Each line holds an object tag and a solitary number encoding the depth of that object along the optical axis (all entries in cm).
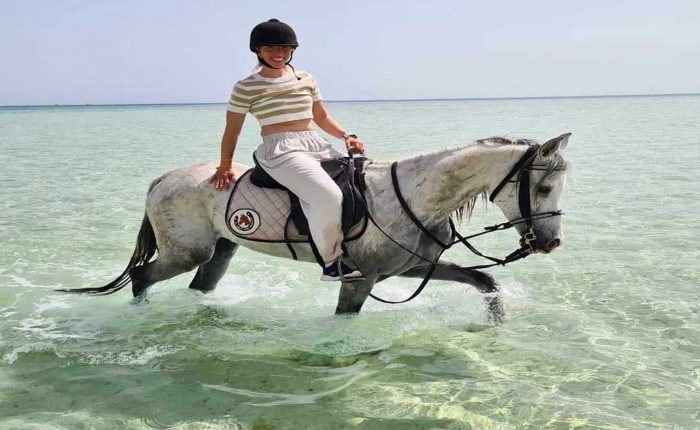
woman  481
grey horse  462
